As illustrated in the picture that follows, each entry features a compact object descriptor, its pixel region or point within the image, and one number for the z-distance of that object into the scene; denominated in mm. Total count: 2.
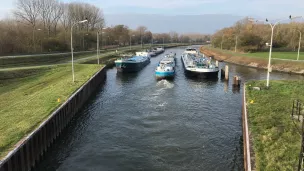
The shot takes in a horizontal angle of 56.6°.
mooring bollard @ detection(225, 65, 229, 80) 53406
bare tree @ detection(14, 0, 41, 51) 105006
